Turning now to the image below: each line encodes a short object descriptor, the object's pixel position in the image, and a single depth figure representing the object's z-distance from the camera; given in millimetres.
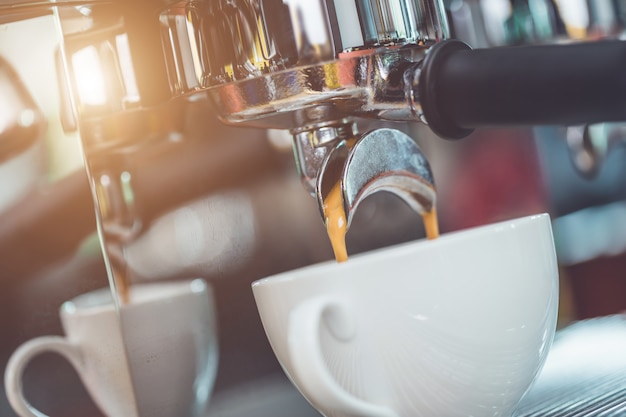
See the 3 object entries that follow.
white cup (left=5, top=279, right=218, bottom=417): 554
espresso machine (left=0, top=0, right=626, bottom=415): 490
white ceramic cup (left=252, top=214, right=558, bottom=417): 494
